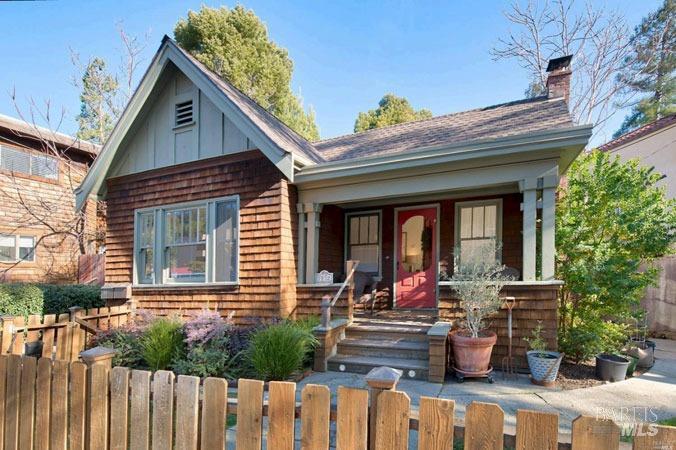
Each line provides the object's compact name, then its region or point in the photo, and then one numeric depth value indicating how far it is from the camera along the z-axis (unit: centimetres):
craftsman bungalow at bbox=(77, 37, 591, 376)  573
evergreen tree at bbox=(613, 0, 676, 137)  1703
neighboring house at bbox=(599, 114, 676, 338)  1313
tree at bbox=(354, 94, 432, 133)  2785
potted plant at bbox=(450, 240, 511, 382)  477
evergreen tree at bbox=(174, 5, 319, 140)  1989
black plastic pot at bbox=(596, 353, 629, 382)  470
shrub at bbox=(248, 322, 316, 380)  468
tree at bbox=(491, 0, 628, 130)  1538
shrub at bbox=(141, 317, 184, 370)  532
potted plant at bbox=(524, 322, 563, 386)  454
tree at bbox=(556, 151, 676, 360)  530
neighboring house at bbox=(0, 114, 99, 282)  1222
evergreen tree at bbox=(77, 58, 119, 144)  1709
